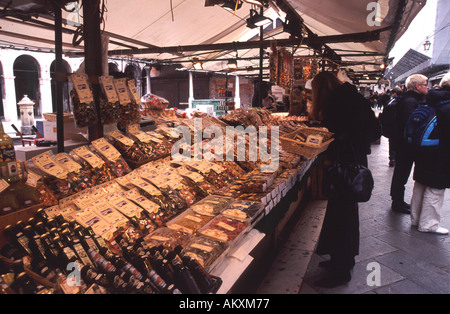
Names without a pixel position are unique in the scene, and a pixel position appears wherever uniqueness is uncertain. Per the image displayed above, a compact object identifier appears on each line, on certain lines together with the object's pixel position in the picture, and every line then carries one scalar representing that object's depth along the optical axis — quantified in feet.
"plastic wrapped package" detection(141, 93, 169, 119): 14.75
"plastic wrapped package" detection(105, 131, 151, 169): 8.68
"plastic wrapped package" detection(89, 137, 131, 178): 7.97
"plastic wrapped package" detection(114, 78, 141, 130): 8.20
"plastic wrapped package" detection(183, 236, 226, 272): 5.44
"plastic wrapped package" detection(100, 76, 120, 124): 7.79
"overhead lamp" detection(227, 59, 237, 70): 33.40
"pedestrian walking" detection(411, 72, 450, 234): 11.52
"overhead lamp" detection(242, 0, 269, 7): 11.93
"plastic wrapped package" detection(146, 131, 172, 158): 9.58
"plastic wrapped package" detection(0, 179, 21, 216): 5.02
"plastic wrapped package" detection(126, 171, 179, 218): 7.16
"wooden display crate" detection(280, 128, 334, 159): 10.69
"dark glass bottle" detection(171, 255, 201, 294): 4.58
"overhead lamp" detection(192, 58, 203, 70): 31.10
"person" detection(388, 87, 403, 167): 23.84
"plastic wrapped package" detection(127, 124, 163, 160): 9.12
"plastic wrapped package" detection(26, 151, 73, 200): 6.54
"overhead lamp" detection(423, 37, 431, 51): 71.35
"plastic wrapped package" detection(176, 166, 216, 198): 8.63
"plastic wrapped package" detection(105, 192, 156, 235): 6.35
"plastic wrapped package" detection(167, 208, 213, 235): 6.66
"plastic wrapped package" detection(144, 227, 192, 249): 5.77
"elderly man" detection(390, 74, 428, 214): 13.85
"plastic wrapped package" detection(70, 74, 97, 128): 7.18
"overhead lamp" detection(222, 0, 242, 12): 12.51
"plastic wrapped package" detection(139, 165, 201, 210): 7.67
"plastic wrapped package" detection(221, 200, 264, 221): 7.06
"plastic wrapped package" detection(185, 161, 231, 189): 9.29
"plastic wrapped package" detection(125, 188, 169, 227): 6.72
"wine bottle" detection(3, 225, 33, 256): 4.69
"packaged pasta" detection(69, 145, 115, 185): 7.49
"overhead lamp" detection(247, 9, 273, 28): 16.67
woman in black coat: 8.56
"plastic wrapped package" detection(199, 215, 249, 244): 6.25
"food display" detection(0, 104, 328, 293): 4.80
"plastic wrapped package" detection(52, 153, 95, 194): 6.88
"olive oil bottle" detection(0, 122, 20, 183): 5.16
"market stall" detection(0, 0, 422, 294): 4.66
